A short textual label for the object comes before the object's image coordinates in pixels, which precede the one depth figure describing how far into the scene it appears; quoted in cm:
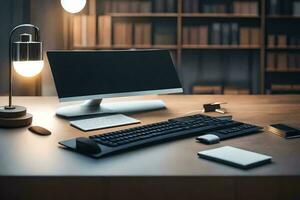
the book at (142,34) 500
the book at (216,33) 506
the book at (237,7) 500
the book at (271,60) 509
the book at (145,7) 499
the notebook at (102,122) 188
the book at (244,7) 501
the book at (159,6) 500
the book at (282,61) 510
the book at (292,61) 513
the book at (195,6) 501
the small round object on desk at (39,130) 178
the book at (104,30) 489
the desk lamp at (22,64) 188
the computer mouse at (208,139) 167
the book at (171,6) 499
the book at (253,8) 499
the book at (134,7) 499
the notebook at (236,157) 140
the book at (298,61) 513
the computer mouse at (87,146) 148
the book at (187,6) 501
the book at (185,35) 504
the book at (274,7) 504
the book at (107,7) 498
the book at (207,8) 502
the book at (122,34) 498
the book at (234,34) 507
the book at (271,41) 506
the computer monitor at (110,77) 213
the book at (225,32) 507
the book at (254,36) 504
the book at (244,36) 505
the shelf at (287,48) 507
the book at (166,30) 523
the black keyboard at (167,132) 157
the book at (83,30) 485
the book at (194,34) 504
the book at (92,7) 493
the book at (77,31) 485
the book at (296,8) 506
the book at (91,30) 485
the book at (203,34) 503
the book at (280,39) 506
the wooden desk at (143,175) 131
